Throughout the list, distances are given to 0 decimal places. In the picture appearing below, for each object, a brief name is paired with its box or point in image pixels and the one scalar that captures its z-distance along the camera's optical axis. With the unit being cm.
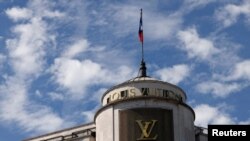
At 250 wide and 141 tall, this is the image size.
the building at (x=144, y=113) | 7925
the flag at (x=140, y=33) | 9031
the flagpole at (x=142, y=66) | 8706
